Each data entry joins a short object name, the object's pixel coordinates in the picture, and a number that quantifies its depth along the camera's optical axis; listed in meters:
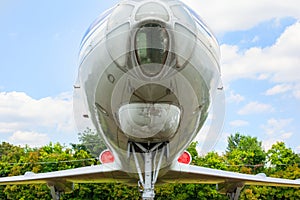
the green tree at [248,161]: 31.36
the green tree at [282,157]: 29.91
